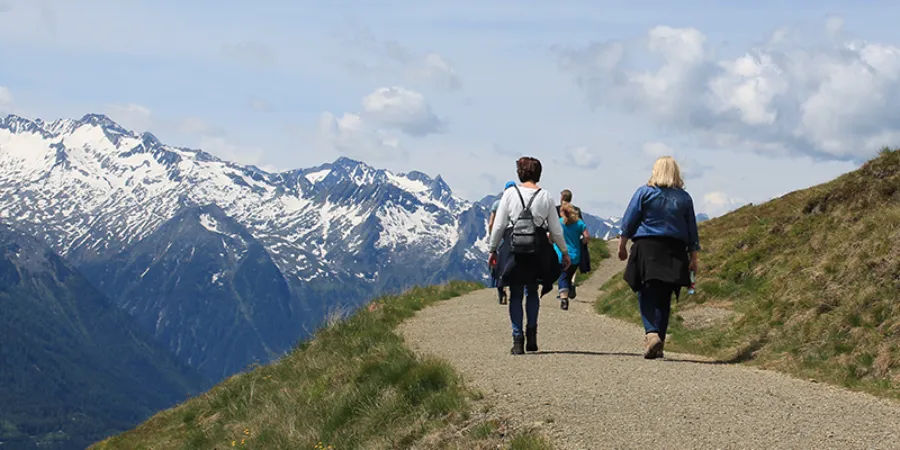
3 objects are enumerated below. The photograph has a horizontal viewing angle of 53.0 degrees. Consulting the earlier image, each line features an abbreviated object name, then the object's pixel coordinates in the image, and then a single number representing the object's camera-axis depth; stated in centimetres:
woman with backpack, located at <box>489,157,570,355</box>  1195
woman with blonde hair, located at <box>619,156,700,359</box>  1167
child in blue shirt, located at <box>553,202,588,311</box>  1922
